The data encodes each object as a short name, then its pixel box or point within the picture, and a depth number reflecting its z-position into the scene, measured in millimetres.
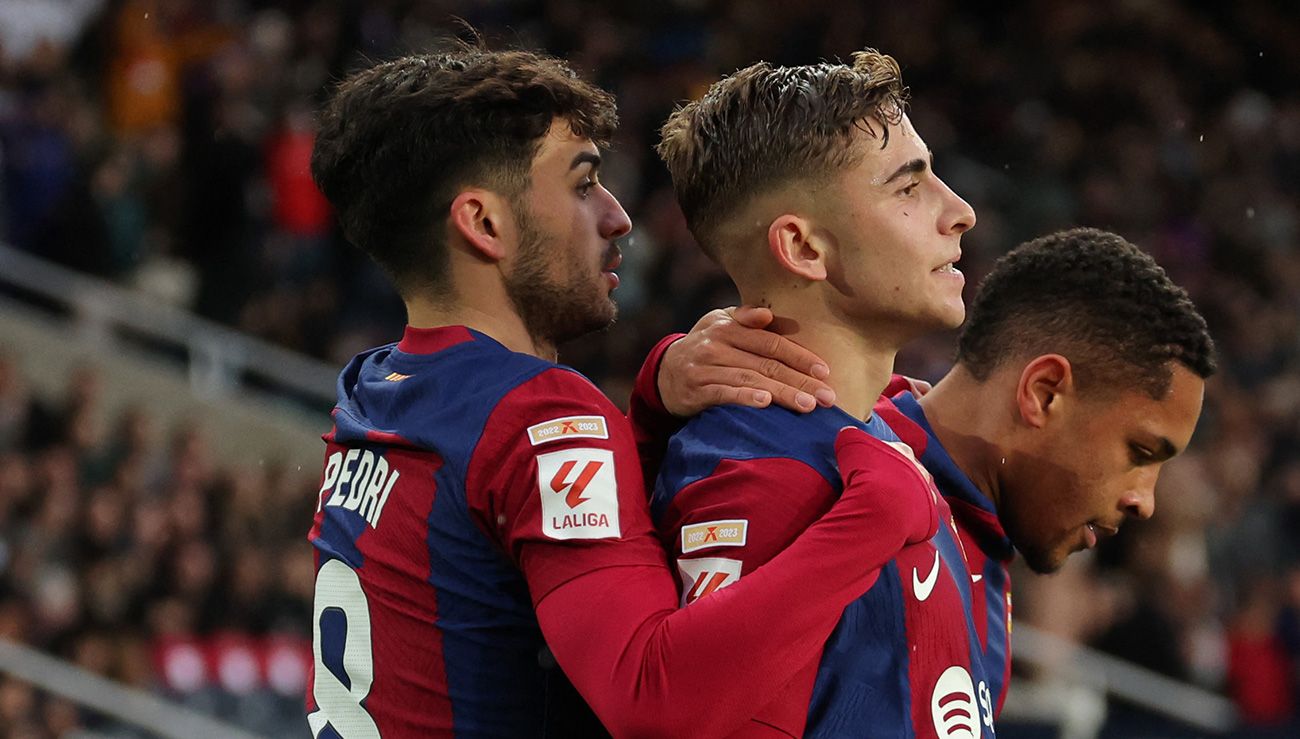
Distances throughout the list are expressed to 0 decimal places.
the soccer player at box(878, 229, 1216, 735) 6113
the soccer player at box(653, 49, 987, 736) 5039
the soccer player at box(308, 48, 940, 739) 4715
